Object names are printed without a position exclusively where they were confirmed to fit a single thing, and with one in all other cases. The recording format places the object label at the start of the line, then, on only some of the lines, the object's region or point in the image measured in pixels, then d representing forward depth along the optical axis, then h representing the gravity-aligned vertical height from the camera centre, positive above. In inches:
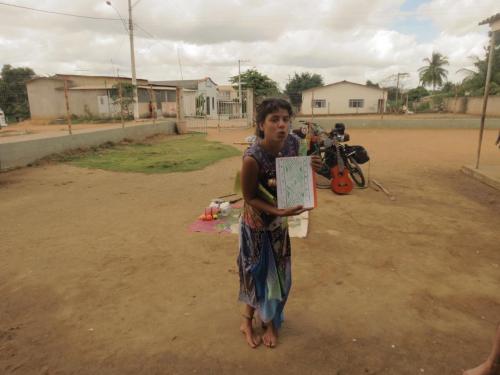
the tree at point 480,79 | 1113.4 +108.0
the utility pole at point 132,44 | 917.8 +176.7
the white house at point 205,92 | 1469.0 +89.8
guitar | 248.5 -47.0
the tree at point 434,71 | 1749.5 +198.1
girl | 80.3 -28.7
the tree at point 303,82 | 2030.8 +169.8
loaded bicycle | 249.1 -34.2
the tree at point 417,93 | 1700.2 +91.2
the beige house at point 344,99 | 1446.9 +53.3
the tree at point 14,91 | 1216.2 +78.7
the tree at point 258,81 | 1389.0 +120.8
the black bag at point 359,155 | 259.5 -30.8
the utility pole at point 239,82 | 1378.9 +116.8
